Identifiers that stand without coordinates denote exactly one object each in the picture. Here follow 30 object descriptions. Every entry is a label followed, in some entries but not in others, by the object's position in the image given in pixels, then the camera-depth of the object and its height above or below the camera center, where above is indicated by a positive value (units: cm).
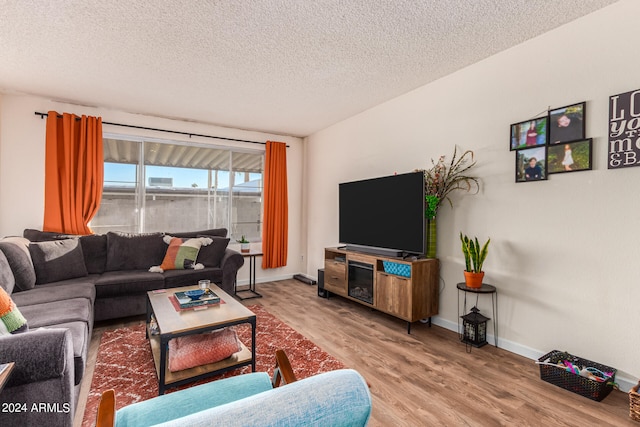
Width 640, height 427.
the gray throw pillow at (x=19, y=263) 265 -49
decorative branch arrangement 298 +34
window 426 +33
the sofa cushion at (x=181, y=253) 366 -53
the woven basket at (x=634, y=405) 173 -108
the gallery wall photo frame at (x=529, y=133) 243 +66
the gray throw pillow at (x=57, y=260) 303 -53
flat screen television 308 -3
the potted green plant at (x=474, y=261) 261 -41
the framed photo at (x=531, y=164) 244 +41
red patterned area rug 200 -119
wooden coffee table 188 -75
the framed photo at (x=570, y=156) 220 +44
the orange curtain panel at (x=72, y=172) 371 +46
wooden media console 301 -77
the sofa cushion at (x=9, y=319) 150 -56
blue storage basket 307 -58
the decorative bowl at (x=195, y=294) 246 -69
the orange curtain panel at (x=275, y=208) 516 +5
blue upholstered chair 60 -41
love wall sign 198 +57
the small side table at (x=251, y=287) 423 -118
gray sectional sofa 137 -72
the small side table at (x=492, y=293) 261 -71
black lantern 271 -104
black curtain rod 372 +116
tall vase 318 -25
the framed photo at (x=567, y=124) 224 +69
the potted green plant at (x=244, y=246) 435 -51
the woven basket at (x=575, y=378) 192 -108
